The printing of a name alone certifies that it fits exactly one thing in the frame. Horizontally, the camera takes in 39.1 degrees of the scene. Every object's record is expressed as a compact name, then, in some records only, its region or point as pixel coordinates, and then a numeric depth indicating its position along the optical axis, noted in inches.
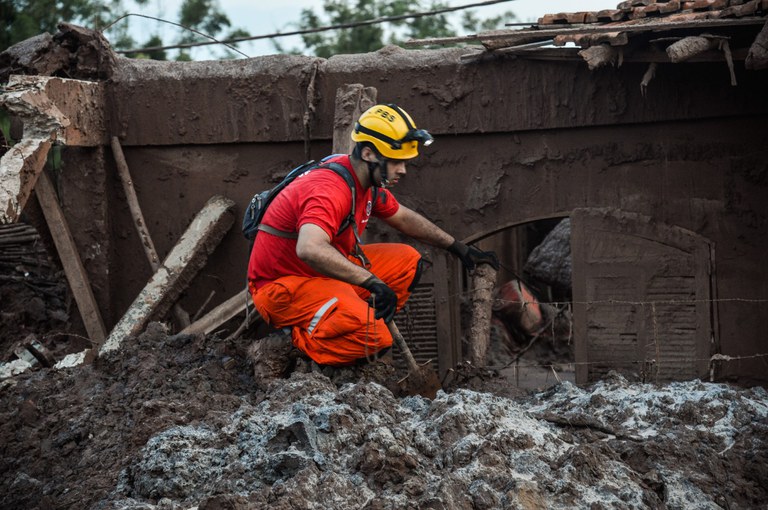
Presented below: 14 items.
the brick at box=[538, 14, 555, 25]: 265.6
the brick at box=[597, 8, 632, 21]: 256.2
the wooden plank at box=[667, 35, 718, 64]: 226.1
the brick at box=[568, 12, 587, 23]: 261.7
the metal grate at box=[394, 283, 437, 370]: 297.4
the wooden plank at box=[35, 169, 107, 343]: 303.7
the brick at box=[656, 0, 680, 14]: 248.2
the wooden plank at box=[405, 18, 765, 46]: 225.6
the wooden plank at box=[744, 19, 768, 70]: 213.3
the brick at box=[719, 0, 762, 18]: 223.1
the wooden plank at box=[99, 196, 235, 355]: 288.2
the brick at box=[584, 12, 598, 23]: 261.7
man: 217.9
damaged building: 271.7
